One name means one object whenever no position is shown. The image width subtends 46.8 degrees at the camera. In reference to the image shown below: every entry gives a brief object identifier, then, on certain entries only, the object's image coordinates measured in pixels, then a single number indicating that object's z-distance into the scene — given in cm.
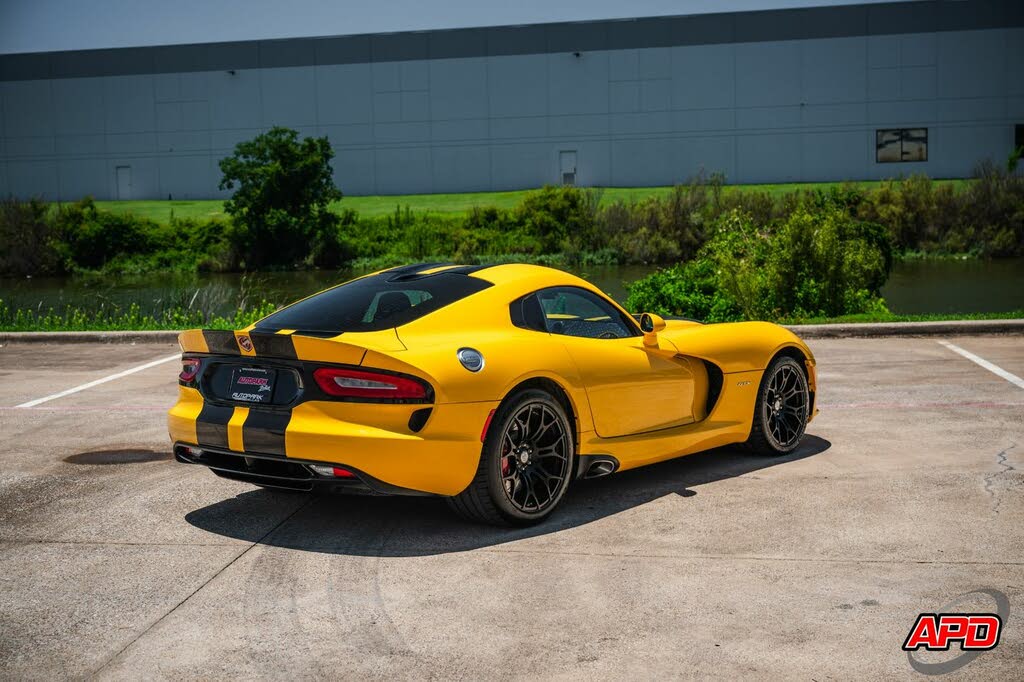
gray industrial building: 6234
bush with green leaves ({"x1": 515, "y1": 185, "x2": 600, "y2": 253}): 4888
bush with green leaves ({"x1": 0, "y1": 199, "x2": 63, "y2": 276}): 5131
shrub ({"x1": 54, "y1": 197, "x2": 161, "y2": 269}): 5347
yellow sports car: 582
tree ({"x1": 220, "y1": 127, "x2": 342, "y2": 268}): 5125
